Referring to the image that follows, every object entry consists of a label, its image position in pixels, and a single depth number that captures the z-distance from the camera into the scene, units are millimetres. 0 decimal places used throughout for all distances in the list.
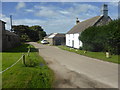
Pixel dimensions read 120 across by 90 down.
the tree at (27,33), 78562
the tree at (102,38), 17519
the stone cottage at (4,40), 23003
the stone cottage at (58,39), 47550
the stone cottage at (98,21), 27859
